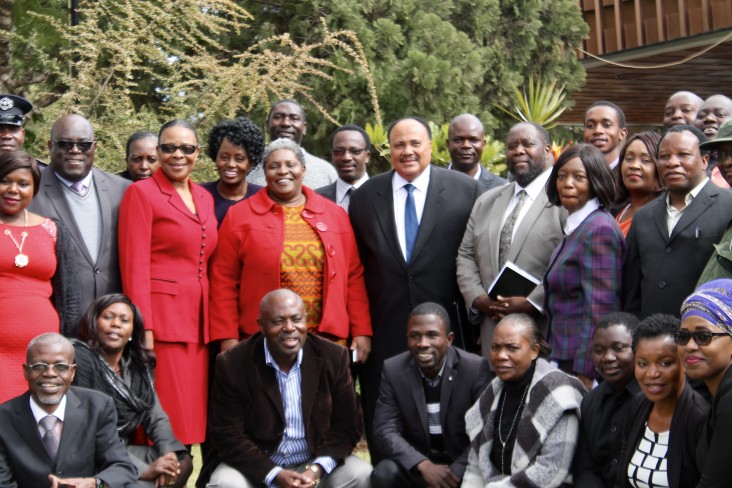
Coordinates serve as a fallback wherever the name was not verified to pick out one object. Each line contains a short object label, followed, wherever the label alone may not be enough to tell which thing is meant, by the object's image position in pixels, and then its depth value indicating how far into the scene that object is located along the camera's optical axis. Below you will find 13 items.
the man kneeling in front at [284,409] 6.57
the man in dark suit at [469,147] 8.43
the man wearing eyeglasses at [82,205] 6.79
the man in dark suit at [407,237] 7.18
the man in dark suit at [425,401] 6.59
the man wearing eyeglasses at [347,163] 8.01
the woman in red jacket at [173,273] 6.77
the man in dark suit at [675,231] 5.88
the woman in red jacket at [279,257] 6.96
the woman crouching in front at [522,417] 5.99
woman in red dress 6.34
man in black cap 7.07
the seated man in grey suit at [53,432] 5.84
